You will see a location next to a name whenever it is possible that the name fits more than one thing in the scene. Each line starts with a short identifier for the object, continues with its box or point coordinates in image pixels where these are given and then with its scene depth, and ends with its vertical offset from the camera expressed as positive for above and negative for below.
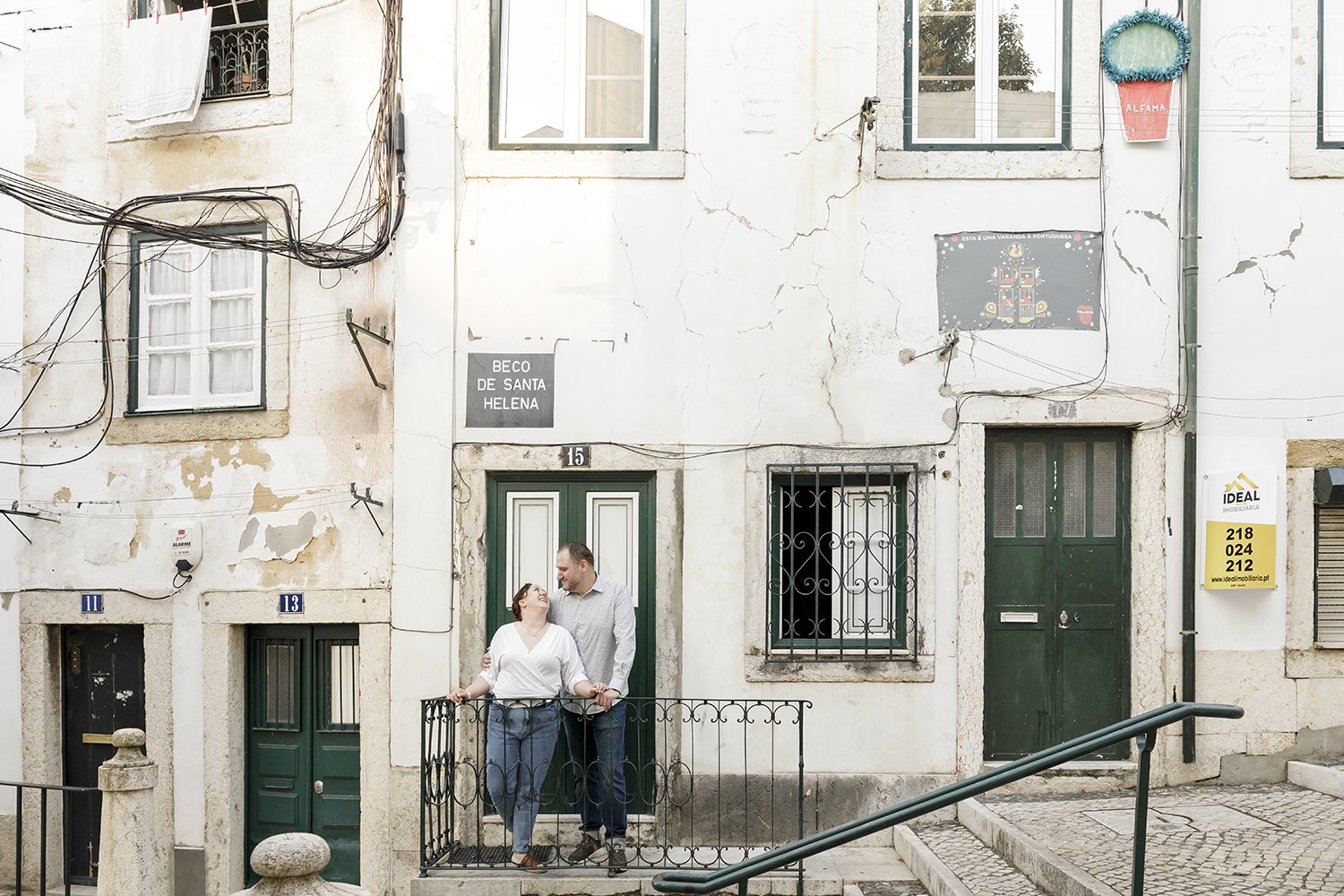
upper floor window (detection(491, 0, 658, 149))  7.59 +2.35
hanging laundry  7.89 +2.46
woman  6.29 -1.34
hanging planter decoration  7.18 +2.28
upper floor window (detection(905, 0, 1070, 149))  7.38 +2.29
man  6.43 -1.31
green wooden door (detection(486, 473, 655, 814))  7.49 -0.48
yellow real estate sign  7.07 -0.48
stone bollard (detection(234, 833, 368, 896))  3.48 -1.20
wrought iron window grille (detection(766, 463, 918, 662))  7.30 -0.68
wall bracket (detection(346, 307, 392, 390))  7.35 +0.70
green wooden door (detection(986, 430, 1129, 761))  7.32 -0.95
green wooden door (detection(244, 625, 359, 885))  7.90 -1.90
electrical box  7.91 -0.65
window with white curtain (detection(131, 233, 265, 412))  8.08 +0.79
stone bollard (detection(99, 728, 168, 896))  5.20 -1.66
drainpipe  7.12 +0.71
